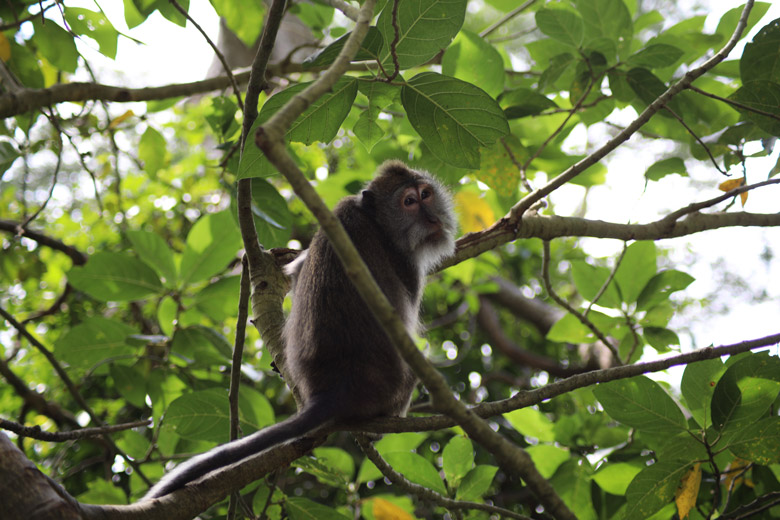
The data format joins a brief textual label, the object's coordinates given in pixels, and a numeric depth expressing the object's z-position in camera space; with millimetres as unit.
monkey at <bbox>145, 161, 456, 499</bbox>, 2020
